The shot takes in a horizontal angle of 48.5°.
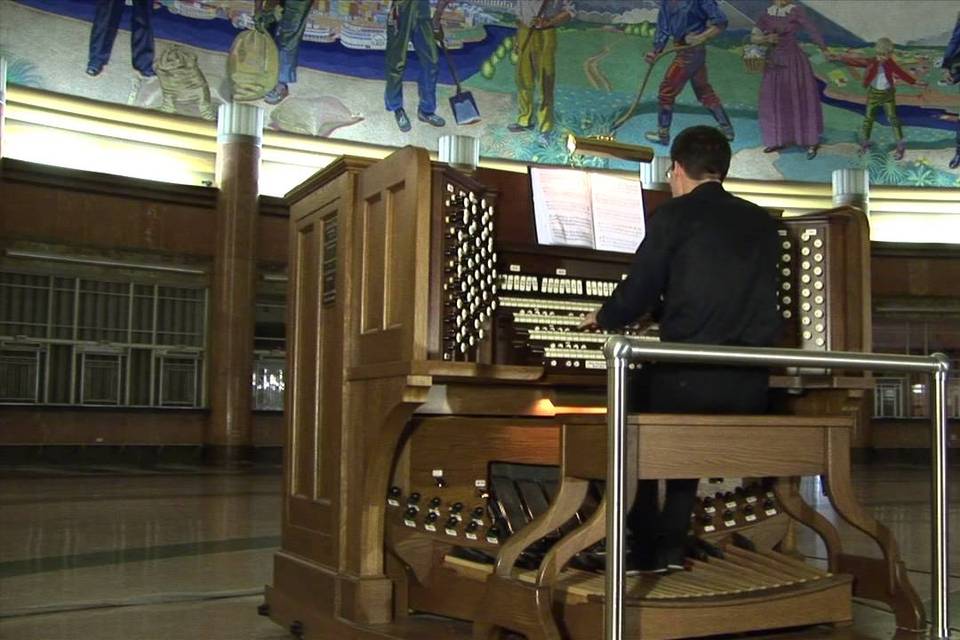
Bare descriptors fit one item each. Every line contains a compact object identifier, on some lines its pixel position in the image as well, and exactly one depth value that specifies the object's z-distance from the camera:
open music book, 3.96
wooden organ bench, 2.66
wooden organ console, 2.83
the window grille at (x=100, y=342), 14.52
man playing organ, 3.18
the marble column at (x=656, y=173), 18.64
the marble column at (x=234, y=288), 15.34
